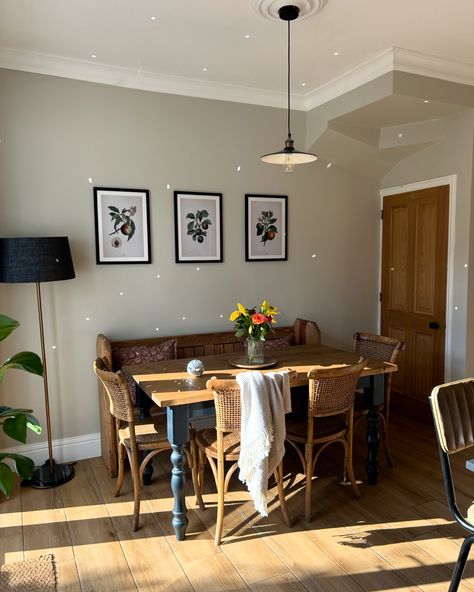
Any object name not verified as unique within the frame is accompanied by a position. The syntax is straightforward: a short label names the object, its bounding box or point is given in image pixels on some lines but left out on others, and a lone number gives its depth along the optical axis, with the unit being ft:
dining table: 8.11
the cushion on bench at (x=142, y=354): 11.08
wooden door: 13.21
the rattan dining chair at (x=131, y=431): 8.38
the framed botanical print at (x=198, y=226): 12.22
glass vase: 9.84
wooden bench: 10.71
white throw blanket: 7.75
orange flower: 9.29
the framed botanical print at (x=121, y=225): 11.32
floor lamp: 9.44
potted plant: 8.02
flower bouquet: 9.52
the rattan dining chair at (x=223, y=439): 7.70
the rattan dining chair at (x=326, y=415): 8.46
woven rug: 7.06
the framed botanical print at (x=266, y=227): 13.19
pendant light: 8.37
